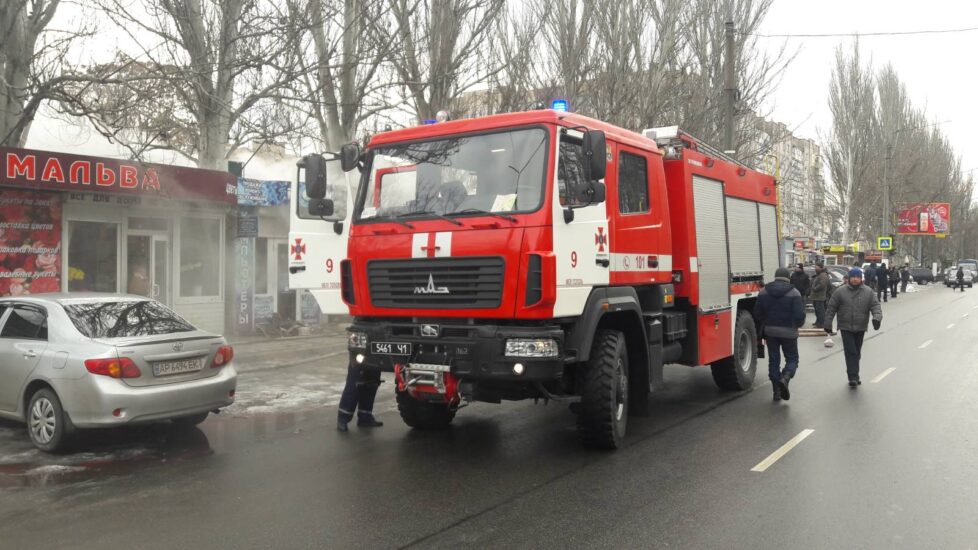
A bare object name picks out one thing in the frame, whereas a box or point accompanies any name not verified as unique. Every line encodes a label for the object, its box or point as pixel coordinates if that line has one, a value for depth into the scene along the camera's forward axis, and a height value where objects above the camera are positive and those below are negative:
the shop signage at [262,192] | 16.86 +2.63
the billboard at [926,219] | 62.16 +5.54
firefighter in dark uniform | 7.71 -0.99
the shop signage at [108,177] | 12.55 +2.49
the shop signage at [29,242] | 13.09 +1.29
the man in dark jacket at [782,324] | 9.48 -0.42
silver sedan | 6.72 -0.49
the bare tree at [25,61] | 10.35 +3.78
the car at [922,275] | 60.09 +0.86
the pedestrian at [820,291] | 19.86 -0.05
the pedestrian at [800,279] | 18.74 +0.27
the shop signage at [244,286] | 16.89 +0.50
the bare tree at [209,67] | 11.59 +4.15
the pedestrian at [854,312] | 10.64 -0.34
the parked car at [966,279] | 51.78 +0.40
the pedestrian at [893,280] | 39.03 +0.36
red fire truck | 6.04 +0.37
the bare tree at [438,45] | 17.88 +6.16
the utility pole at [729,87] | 18.02 +4.89
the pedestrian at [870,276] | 30.06 +0.47
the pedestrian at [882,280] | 34.56 +0.34
